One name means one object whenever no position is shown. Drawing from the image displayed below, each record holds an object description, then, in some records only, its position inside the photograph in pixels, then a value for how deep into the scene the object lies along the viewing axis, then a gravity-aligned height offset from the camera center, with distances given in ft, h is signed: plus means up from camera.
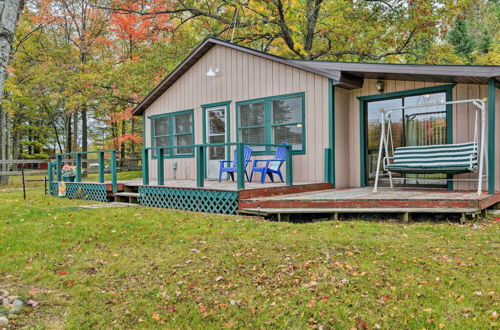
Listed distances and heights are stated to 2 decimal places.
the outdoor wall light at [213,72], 30.68 +7.20
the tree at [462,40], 62.13 +19.35
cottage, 21.40 +2.96
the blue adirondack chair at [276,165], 24.89 -0.32
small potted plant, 33.30 -0.96
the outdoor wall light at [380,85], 24.98 +4.83
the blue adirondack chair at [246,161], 26.50 -0.07
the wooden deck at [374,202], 17.19 -2.08
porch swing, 18.89 +0.05
